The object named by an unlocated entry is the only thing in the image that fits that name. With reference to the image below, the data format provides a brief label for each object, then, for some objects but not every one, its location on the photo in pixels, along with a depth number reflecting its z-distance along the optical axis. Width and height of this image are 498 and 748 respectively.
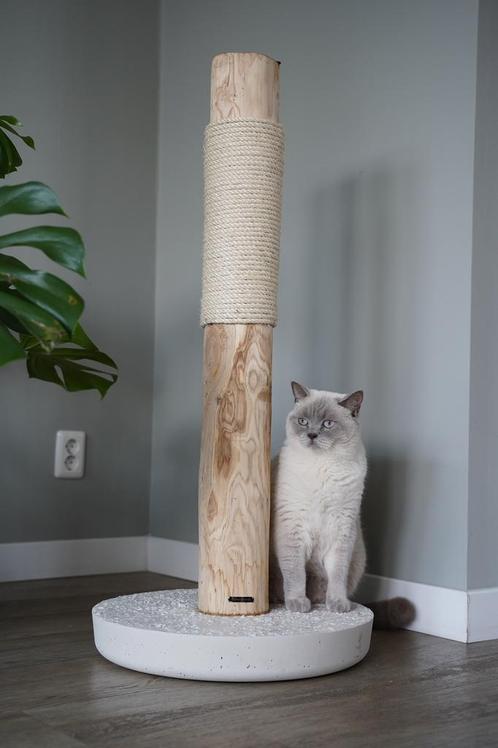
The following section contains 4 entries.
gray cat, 1.80
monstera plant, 1.35
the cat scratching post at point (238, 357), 1.73
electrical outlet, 2.60
